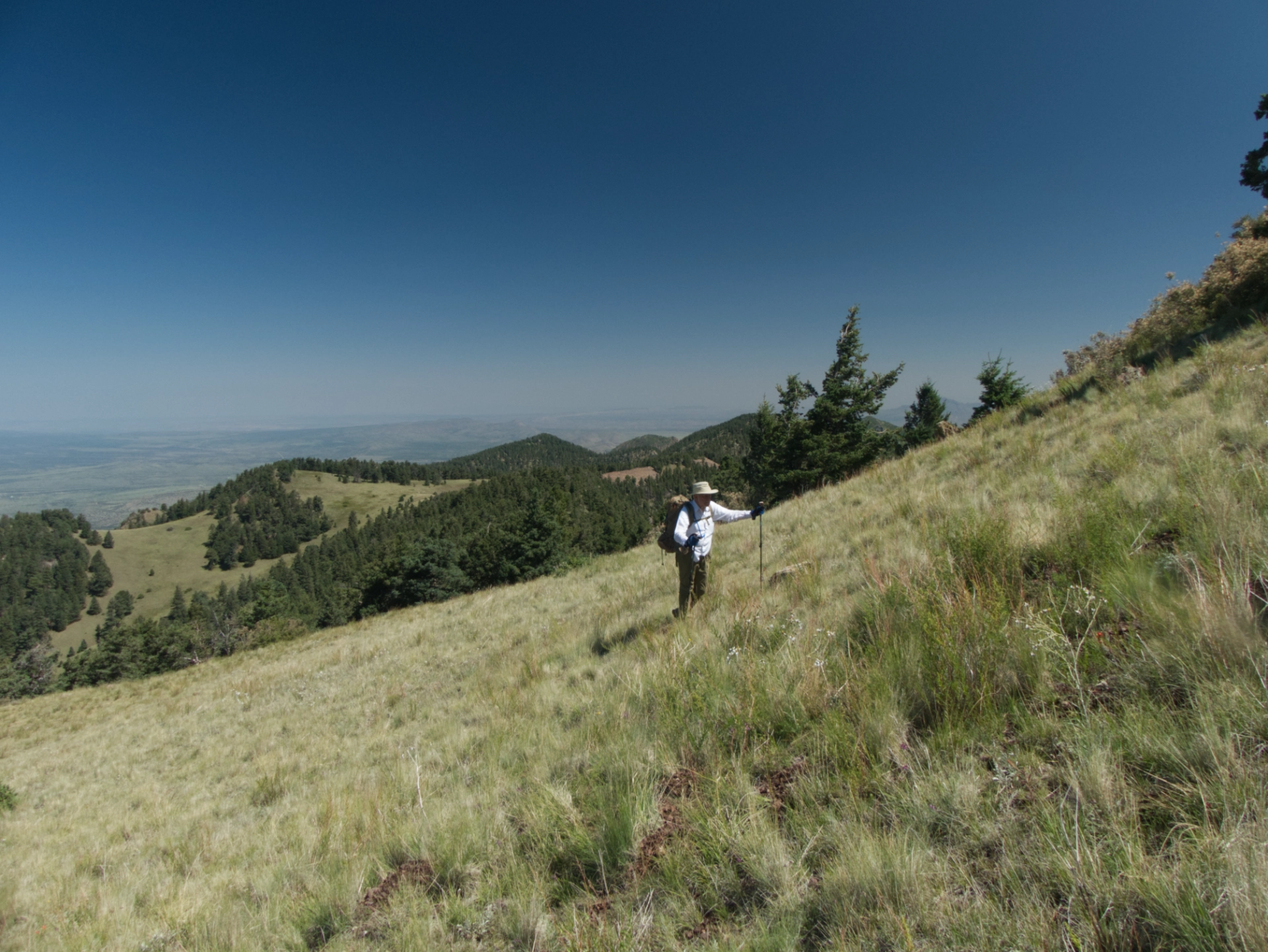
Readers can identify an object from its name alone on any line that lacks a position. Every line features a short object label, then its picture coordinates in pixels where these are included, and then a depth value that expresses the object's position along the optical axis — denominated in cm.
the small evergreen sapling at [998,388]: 3266
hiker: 579
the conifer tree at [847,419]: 2756
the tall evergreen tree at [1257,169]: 1378
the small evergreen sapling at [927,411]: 4472
